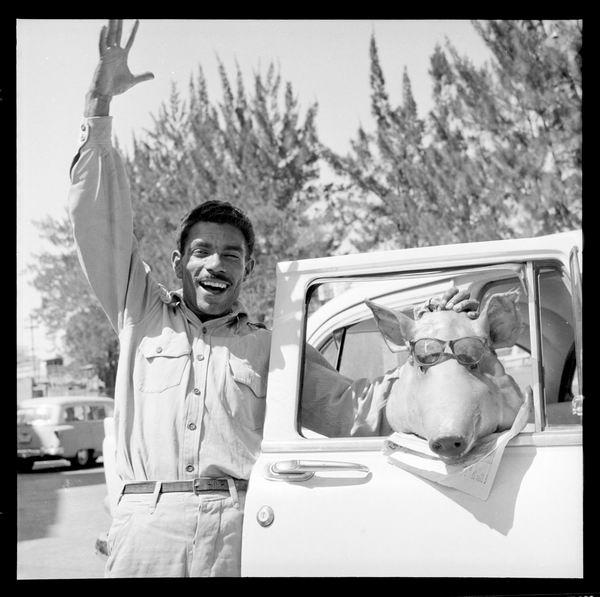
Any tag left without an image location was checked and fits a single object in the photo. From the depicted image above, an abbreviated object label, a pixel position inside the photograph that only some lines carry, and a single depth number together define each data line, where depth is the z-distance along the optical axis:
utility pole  10.47
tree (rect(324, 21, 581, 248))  9.31
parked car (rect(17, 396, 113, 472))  12.45
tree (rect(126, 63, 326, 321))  11.77
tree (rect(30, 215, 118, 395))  12.24
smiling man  2.31
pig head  2.05
